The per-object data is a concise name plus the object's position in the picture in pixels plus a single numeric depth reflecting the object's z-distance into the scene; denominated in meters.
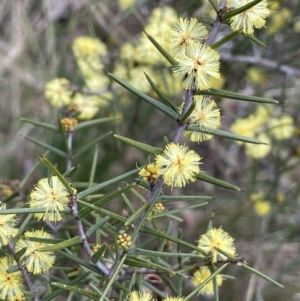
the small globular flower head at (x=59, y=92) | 0.46
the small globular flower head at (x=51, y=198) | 0.27
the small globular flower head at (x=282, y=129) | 0.55
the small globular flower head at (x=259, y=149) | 0.54
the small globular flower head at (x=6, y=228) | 0.28
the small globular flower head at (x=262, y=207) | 0.57
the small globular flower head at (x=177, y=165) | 0.27
